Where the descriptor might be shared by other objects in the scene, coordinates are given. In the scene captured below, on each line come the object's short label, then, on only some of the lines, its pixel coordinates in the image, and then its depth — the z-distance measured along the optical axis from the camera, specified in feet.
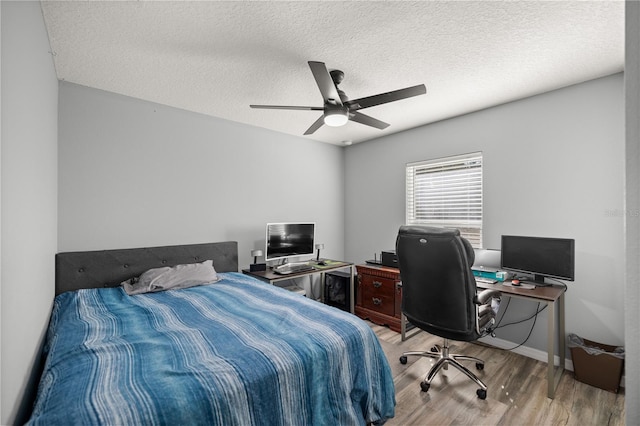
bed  3.24
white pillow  7.95
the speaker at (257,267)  10.89
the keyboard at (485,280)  8.44
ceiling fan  6.35
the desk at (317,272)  10.16
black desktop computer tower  12.81
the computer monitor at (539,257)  7.77
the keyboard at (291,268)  10.57
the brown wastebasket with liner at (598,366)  6.86
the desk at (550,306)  6.82
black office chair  6.51
